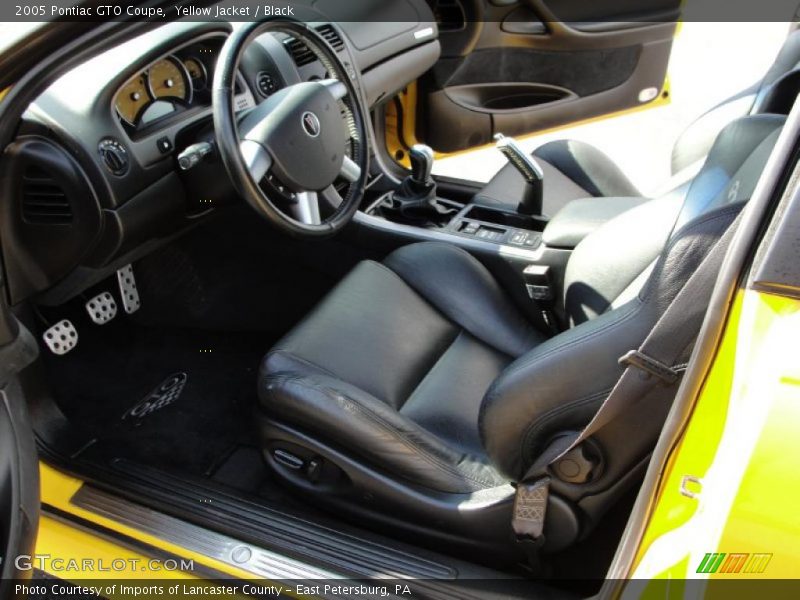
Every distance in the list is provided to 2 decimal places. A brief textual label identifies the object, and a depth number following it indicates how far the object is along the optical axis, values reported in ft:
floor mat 5.98
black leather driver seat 3.40
